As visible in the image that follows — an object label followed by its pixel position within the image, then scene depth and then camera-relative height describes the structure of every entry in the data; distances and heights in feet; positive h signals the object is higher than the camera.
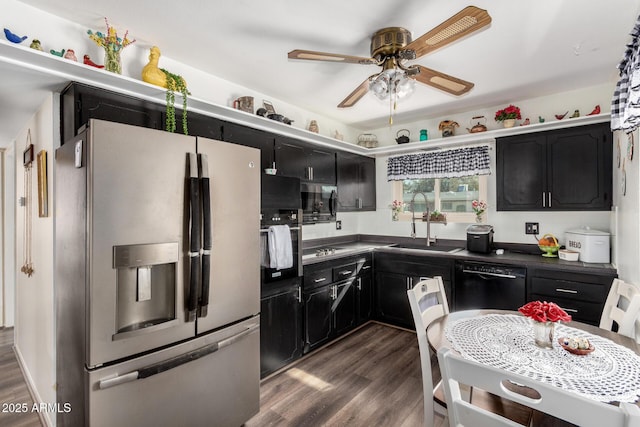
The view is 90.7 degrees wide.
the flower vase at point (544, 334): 4.75 -1.89
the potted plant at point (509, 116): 10.80 +3.22
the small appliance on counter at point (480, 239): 11.18 -1.05
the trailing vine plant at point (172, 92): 6.30 +2.43
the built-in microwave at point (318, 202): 11.07 +0.27
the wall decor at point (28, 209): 8.50 +0.03
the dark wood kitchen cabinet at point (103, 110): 6.06 +2.09
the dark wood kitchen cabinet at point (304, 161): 10.20 +1.71
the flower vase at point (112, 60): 6.44 +3.08
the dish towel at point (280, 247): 8.41 -1.01
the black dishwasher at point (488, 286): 9.75 -2.48
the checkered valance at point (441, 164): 12.08 +1.87
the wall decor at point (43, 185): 6.90 +0.55
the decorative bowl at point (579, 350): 4.43 -1.99
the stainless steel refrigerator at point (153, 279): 4.69 -1.18
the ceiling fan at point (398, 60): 5.67 +2.87
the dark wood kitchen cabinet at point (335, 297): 9.93 -3.07
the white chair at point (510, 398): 2.28 -1.60
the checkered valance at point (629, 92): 4.67 +1.88
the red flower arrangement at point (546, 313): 4.66 -1.55
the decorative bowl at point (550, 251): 10.26 -1.36
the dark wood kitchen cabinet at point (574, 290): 8.54 -2.29
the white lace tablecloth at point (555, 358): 3.67 -2.06
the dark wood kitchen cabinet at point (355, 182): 12.98 +1.21
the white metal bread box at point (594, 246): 9.11 -1.08
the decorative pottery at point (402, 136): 13.38 +3.19
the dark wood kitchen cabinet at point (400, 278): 11.15 -2.62
